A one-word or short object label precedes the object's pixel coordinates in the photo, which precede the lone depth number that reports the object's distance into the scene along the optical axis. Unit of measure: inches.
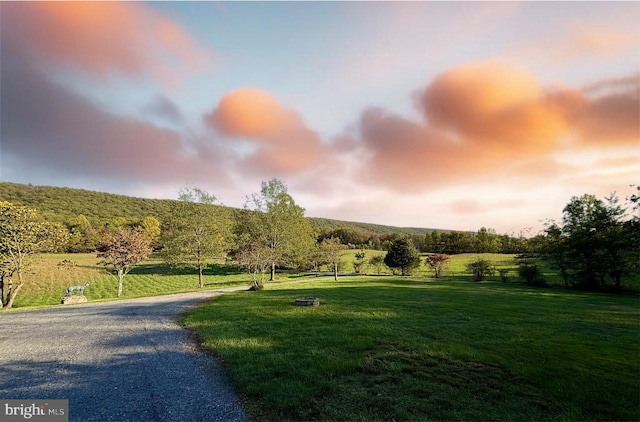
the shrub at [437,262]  1724.9
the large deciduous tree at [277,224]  1603.1
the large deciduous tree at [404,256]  1888.5
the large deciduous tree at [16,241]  924.0
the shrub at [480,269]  1536.7
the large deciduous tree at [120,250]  1130.7
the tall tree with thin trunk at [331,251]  1738.4
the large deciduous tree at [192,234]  1334.9
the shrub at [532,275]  1360.7
